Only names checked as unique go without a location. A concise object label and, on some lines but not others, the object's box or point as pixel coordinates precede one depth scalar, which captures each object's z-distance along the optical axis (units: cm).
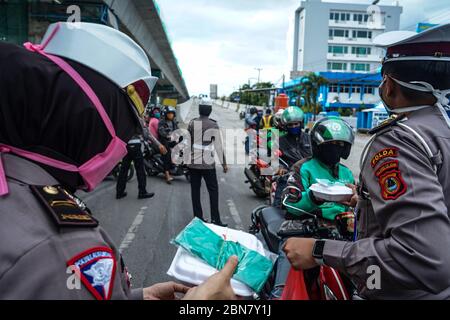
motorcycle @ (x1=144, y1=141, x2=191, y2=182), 1049
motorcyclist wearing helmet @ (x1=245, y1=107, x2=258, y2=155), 1459
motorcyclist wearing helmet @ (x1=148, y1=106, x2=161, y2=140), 1088
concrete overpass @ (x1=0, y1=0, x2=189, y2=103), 993
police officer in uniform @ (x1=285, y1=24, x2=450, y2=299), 114
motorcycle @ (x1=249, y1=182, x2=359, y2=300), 159
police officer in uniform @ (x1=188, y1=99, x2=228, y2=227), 600
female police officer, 87
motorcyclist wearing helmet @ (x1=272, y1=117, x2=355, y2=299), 245
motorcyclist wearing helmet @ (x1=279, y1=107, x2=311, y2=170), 557
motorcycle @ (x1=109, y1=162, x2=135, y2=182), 987
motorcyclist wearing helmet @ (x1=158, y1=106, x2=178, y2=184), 1040
